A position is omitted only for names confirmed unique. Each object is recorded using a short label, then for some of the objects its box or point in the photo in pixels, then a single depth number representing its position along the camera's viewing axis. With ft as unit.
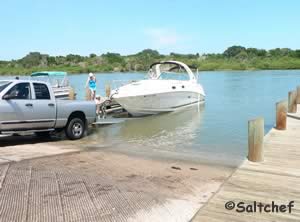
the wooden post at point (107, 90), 95.35
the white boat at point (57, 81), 95.59
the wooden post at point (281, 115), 44.70
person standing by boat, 76.79
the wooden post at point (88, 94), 79.48
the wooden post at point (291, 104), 59.73
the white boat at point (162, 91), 76.22
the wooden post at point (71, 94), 89.20
